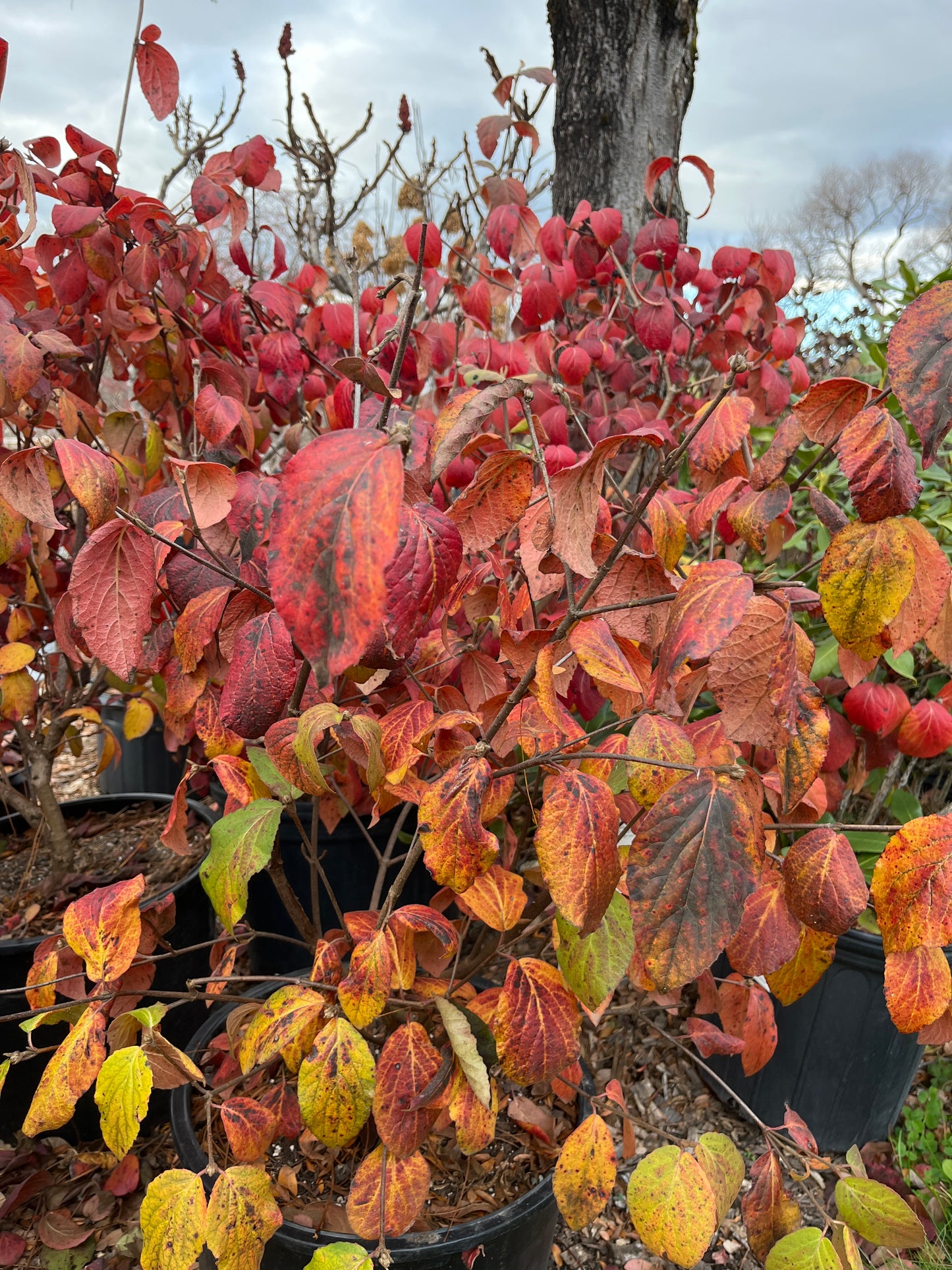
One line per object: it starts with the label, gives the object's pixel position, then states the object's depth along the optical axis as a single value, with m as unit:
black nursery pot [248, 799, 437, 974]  2.05
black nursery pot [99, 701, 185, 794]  3.35
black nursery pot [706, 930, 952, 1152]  1.72
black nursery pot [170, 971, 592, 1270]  1.02
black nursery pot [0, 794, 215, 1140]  1.61
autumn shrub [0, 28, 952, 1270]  0.63
